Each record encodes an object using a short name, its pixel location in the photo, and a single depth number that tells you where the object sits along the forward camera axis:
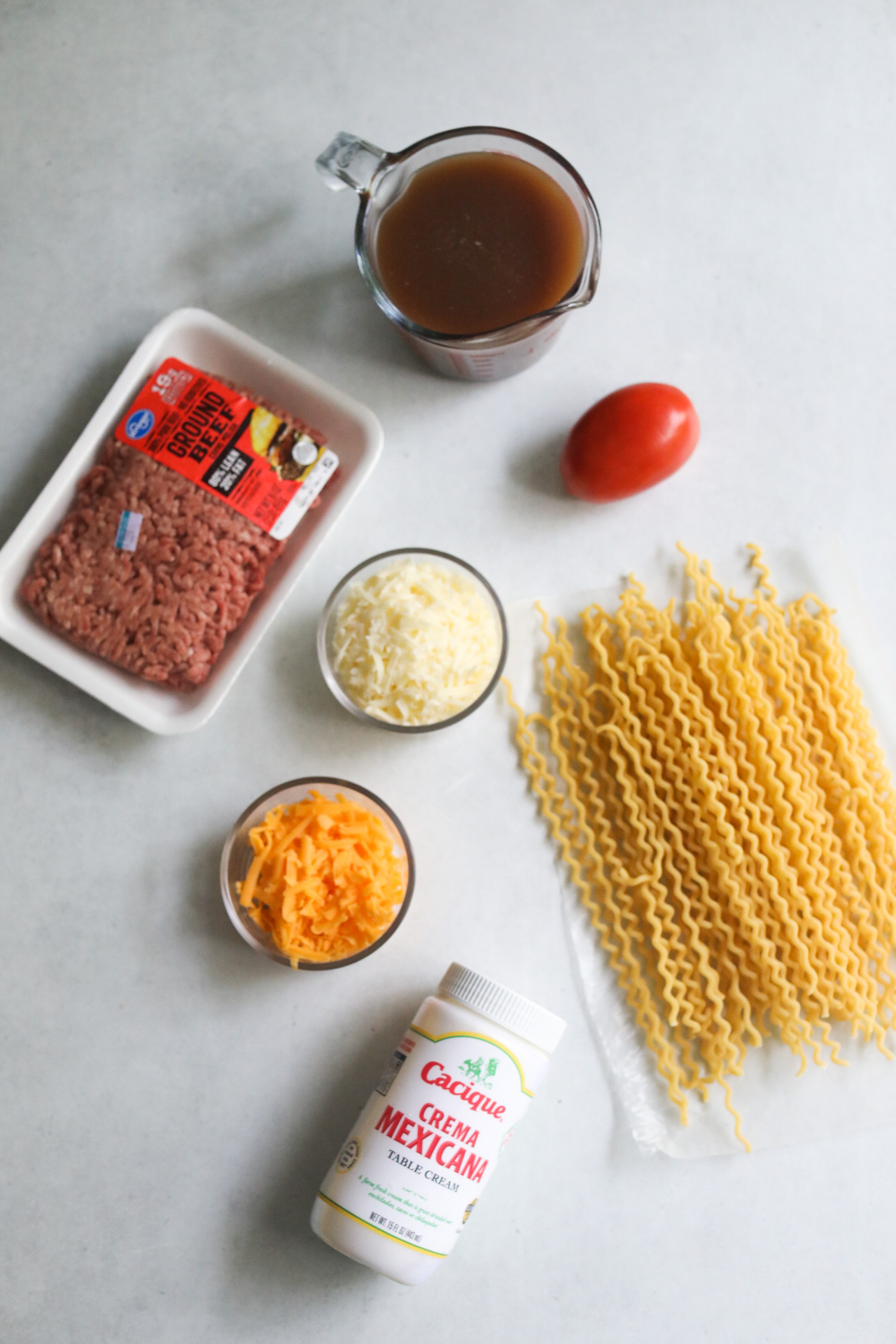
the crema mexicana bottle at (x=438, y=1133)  0.88
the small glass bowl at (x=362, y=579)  1.00
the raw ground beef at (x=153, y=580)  1.01
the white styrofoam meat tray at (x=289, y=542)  1.02
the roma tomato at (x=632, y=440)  1.02
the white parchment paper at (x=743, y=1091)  1.03
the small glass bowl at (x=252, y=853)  0.98
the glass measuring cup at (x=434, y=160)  0.95
